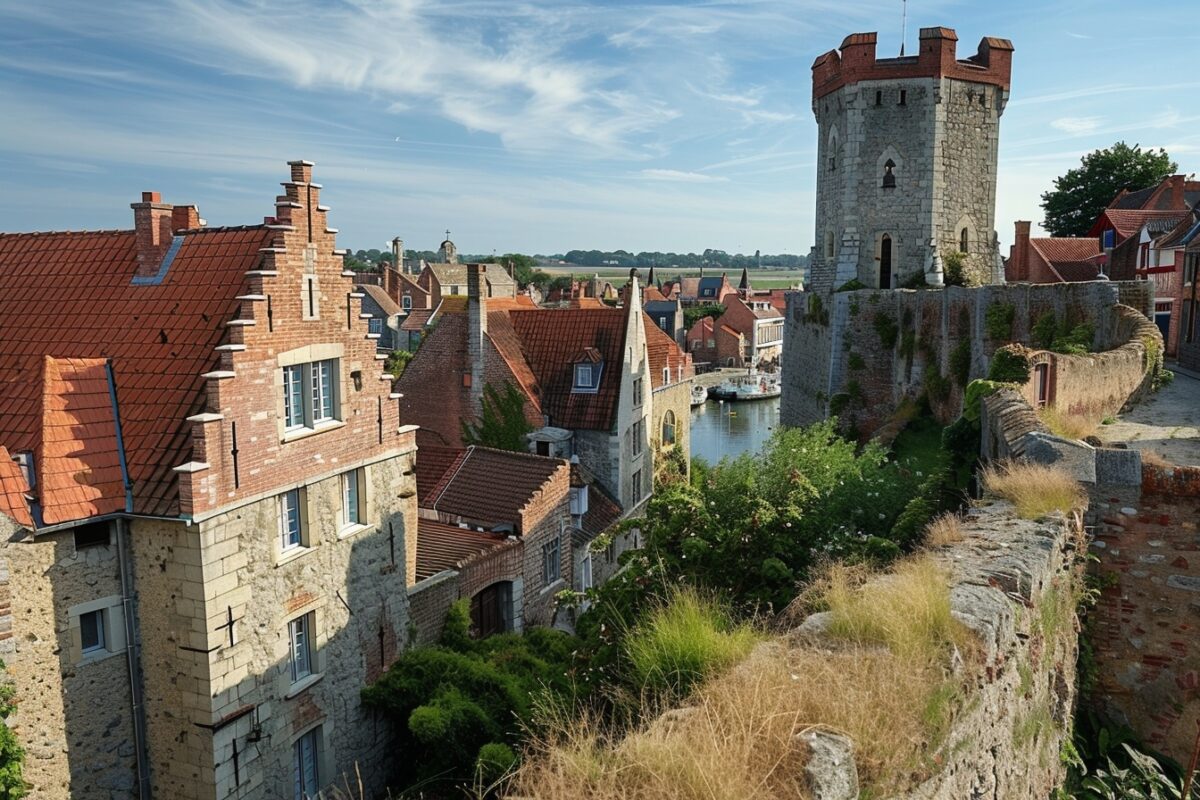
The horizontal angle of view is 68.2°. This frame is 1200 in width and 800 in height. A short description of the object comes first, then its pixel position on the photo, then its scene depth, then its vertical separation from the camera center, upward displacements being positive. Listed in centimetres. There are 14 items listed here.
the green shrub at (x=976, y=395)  1586 -172
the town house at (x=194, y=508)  1236 -300
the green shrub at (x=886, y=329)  3078 -93
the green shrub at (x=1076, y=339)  2222 -98
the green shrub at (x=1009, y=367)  1689 -129
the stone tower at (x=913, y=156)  3123 +523
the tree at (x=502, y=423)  2834 -380
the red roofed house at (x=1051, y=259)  4456 +218
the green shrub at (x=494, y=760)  1051 -561
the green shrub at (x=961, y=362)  2650 -182
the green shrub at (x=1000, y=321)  2531 -55
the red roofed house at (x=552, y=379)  2844 -246
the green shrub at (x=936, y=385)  2742 -259
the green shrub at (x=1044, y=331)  2420 -81
